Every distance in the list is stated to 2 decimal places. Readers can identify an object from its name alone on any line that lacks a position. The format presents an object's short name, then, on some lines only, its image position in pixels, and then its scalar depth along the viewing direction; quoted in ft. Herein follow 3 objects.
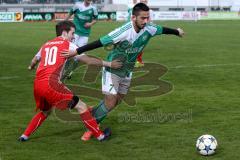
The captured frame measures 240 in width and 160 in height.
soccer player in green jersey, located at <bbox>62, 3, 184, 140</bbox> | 48.75
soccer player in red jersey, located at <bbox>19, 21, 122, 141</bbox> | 48.29
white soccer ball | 45.01
